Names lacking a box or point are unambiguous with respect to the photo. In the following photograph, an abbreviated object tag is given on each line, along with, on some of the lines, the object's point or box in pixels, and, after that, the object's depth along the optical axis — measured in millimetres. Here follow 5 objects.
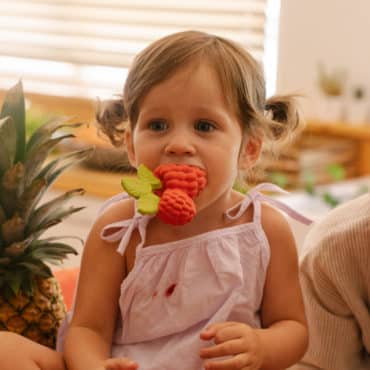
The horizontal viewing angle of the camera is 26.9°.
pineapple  1166
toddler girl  1015
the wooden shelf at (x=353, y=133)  2947
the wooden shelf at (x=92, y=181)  3143
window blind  2914
